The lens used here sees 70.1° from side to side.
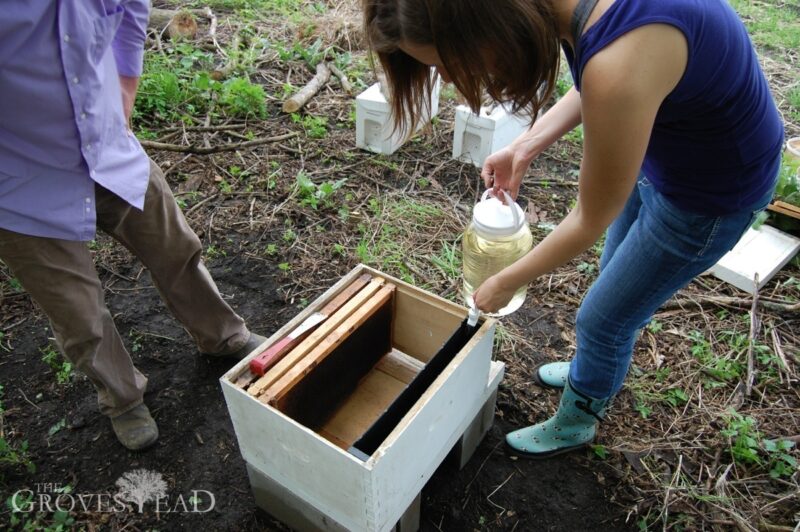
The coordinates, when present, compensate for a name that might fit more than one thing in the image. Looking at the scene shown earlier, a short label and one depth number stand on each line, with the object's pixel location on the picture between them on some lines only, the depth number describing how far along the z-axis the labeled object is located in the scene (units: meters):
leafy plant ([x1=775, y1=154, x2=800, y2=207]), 3.57
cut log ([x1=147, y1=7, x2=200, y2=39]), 5.57
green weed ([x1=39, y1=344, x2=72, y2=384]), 2.68
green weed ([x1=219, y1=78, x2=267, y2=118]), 4.58
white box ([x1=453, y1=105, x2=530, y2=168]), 3.91
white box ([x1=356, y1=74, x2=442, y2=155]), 4.03
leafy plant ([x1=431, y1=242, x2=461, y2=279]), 3.31
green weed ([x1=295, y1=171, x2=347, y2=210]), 3.78
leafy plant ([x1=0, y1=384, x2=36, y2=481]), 2.32
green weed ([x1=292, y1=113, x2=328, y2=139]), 4.45
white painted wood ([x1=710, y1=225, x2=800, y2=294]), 3.26
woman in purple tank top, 1.15
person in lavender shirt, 1.65
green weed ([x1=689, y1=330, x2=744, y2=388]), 2.79
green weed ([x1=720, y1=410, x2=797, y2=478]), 2.37
